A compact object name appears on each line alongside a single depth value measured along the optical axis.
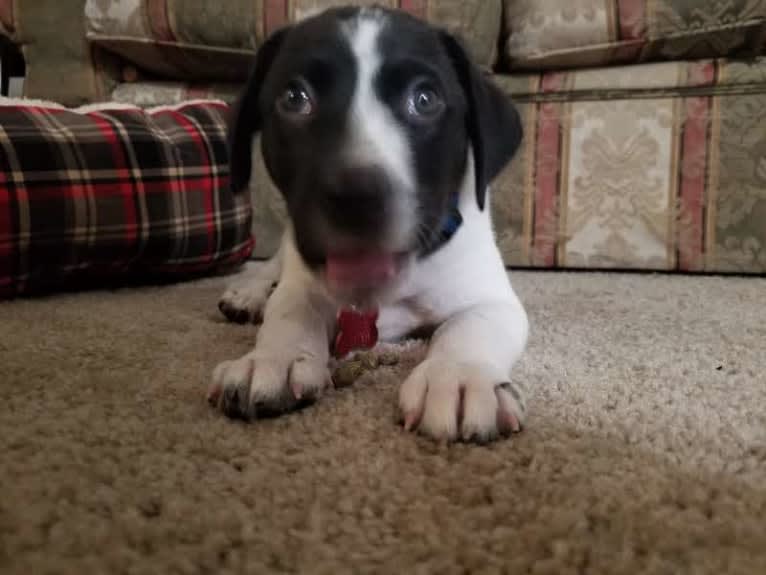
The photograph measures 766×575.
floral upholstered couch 0.66
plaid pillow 0.49
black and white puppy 0.27
